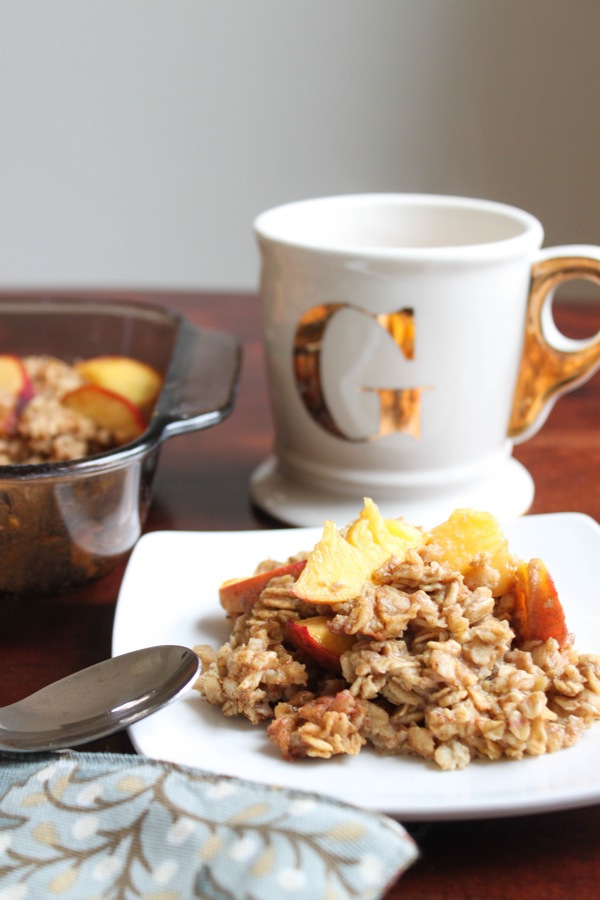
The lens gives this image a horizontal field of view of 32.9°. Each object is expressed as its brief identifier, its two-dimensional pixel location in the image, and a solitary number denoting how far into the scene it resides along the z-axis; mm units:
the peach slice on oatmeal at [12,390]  840
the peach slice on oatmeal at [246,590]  609
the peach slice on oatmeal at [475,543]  583
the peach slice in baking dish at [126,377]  904
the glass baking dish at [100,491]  640
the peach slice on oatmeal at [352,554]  558
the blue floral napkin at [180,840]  402
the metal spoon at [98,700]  509
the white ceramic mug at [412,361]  764
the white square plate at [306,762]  455
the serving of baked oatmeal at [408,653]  497
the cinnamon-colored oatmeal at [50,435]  805
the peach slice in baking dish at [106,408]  850
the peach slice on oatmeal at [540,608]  555
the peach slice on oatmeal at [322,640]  548
